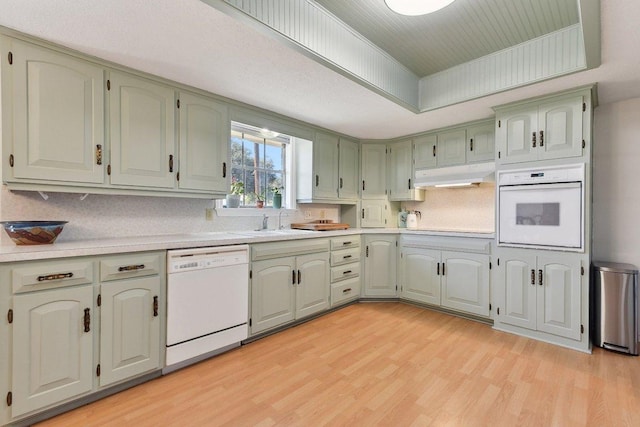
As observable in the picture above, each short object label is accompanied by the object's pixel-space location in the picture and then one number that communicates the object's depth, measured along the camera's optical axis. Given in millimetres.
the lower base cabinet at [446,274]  3146
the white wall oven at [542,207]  2568
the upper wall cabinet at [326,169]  3658
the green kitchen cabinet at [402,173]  4020
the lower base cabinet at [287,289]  2662
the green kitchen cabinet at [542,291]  2590
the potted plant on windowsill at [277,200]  3512
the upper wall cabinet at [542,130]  2557
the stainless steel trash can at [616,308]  2467
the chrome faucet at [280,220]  3592
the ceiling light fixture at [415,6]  1638
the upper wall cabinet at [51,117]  1766
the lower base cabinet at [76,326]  1558
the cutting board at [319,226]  3475
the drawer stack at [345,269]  3432
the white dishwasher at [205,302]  2133
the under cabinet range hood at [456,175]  3266
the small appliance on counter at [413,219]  4187
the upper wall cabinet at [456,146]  3350
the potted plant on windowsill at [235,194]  3074
